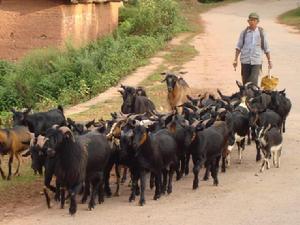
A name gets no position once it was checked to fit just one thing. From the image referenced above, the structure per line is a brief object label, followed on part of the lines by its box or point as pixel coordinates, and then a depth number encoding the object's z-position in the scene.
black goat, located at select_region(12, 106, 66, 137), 12.23
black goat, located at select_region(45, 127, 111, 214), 9.61
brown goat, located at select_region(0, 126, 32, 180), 11.63
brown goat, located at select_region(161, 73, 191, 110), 14.88
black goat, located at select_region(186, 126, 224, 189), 11.09
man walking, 14.91
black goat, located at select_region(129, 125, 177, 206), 10.19
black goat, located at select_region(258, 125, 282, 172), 11.91
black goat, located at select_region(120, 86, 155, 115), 13.48
